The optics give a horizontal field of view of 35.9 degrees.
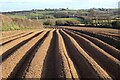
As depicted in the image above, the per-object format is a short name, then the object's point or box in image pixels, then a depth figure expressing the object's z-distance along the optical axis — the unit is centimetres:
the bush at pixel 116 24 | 3489
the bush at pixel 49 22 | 6103
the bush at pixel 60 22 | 5877
